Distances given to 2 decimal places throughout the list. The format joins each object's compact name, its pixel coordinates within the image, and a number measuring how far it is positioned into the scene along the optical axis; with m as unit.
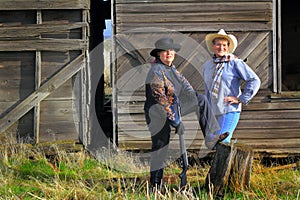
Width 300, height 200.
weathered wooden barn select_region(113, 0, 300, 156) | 7.88
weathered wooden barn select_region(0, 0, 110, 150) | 7.86
